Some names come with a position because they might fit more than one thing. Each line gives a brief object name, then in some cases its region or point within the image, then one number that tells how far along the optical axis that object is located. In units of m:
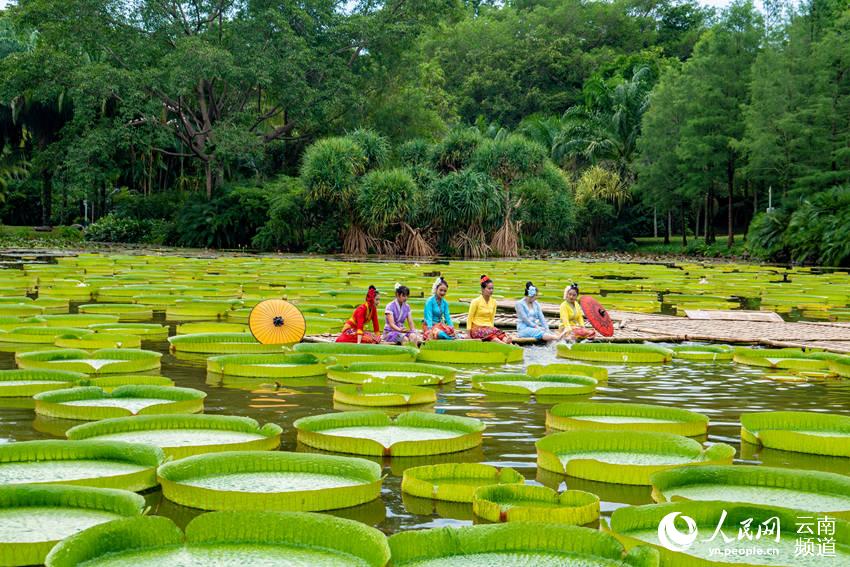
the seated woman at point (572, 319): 13.01
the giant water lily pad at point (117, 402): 7.29
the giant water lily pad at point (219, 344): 11.29
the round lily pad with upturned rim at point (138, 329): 12.20
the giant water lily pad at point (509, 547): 4.16
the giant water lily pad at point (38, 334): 11.13
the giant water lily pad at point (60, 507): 4.67
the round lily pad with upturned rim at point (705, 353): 11.55
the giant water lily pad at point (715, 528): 4.37
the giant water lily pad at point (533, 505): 4.80
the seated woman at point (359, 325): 11.83
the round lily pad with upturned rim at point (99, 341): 10.71
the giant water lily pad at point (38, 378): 8.48
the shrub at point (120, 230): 47.03
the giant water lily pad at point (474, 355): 11.08
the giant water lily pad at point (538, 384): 8.87
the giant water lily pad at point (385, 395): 8.19
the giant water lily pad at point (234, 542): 4.08
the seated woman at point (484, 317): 12.67
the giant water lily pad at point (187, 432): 6.42
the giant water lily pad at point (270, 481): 5.12
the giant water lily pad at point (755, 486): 5.29
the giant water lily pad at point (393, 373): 9.20
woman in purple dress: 12.12
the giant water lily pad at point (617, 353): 11.41
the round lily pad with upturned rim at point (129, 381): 8.52
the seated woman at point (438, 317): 12.43
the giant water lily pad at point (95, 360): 9.33
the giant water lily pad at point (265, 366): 9.63
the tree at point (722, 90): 45.22
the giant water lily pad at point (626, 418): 7.16
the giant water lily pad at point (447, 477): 5.53
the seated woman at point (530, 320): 12.97
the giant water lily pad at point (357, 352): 10.61
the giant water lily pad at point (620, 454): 5.89
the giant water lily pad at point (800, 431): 6.84
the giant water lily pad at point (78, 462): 5.51
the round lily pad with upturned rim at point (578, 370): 9.88
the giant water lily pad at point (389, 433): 6.53
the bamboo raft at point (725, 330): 12.90
